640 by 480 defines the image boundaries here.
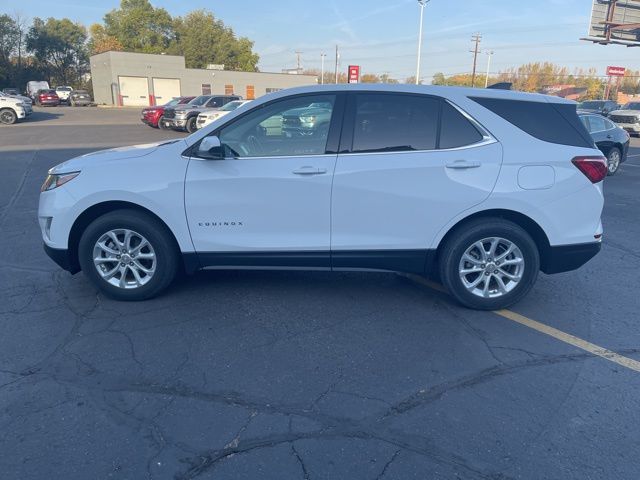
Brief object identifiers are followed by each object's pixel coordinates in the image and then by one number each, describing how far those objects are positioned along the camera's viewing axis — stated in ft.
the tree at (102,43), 242.78
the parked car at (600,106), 96.02
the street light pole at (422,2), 99.04
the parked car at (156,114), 87.46
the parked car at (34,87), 184.24
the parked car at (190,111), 78.07
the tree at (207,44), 243.19
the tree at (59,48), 223.92
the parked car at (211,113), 71.26
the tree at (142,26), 244.22
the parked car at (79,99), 175.63
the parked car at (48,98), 155.94
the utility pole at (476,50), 223.36
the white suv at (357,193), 13.65
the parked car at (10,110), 89.10
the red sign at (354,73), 83.15
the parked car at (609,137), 40.14
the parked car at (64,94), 183.42
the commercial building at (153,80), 184.55
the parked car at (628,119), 90.36
